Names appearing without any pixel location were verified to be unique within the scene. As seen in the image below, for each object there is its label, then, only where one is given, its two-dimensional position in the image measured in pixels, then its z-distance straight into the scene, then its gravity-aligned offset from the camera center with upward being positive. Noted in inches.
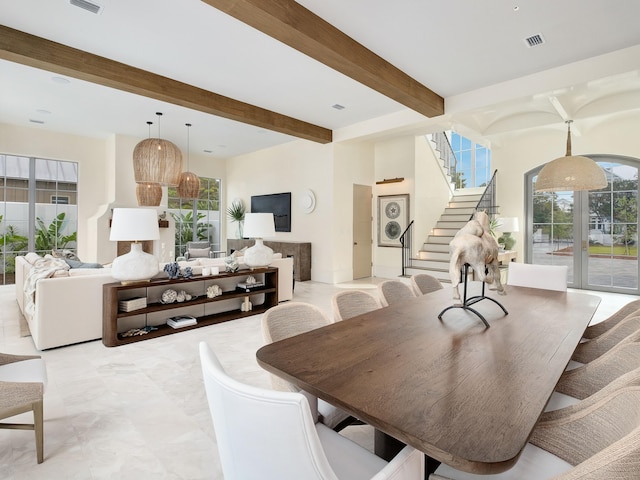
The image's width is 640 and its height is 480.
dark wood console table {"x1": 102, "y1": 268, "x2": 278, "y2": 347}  137.9 -33.7
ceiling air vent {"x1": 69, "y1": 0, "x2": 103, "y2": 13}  118.3 +77.6
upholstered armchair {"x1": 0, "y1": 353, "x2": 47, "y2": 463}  63.9 -30.7
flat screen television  323.0 +23.7
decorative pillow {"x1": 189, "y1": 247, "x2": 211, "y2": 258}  300.1 -18.1
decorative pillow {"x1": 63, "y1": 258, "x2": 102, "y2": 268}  173.6 -17.2
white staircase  272.9 -5.4
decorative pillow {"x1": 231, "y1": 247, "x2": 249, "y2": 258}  196.7 -13.3
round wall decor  298.2 +26.4
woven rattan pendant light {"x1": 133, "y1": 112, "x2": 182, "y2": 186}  199.0 +40.3
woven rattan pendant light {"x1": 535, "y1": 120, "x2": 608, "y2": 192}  113.4 +19.1
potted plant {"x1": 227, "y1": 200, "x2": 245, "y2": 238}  367.6 +19.4
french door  247.1 +1.3
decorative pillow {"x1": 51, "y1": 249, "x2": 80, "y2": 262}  210.4 -14.7
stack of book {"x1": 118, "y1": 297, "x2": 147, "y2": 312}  141.5 -30.1
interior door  308.5 +0.8
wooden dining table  33.8 -19.3
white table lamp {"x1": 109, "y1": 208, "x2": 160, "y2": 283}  127.1 -2.3
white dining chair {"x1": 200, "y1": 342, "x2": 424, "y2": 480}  28.3 -17.7
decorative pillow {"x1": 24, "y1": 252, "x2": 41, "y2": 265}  177.1 -14.5
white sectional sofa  128.5 -29.8
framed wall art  307.3 +12.5
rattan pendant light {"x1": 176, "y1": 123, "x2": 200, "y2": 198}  263.9 +34.6
